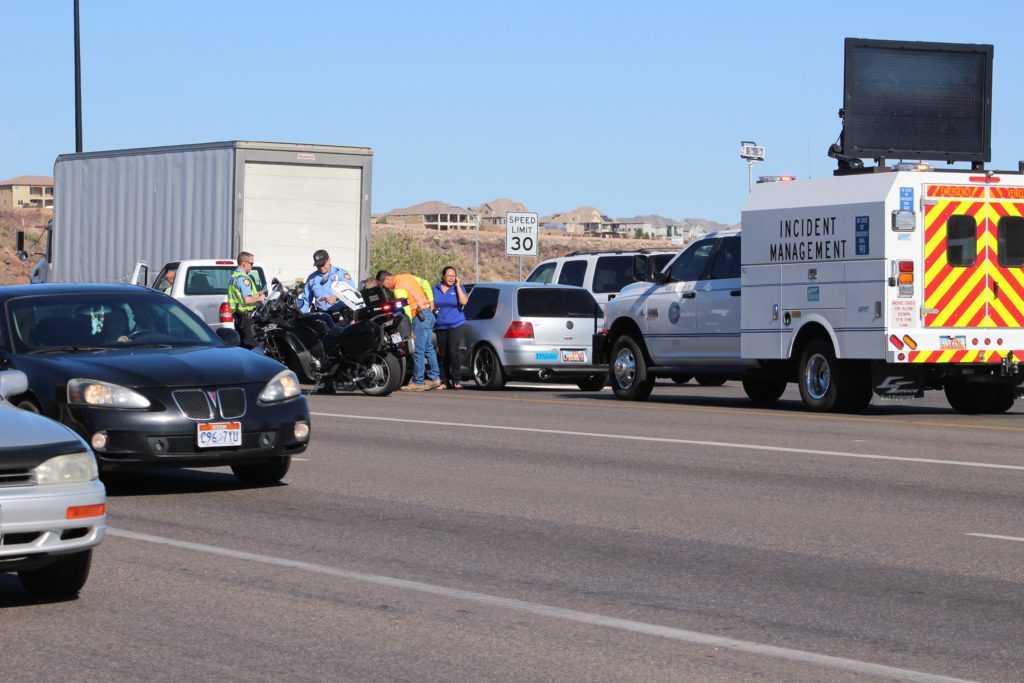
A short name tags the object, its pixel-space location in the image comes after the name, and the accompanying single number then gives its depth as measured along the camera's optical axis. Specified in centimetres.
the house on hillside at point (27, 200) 17540
